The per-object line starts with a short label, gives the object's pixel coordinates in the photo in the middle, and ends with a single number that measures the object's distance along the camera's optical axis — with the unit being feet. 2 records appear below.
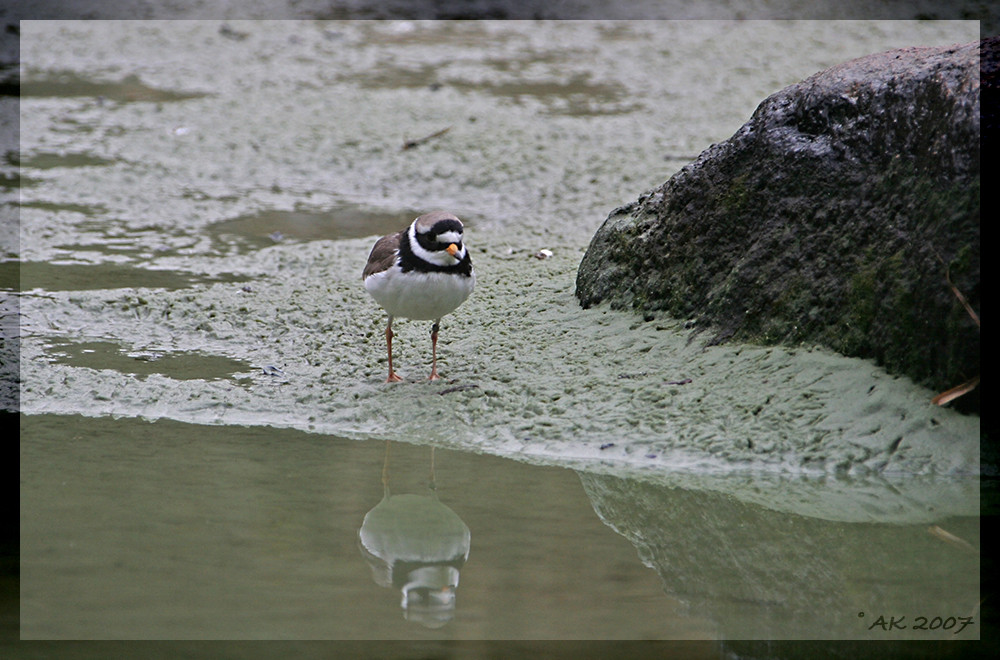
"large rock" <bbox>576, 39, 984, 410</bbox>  30.27
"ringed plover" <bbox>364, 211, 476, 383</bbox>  35.12
